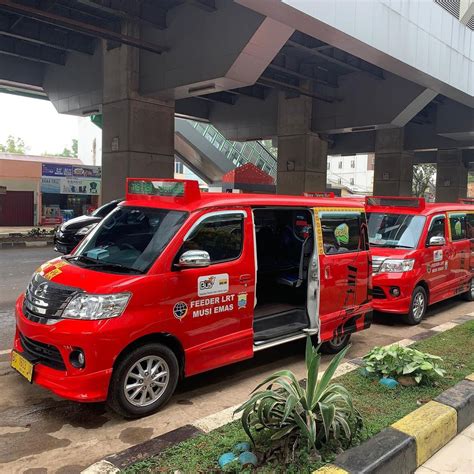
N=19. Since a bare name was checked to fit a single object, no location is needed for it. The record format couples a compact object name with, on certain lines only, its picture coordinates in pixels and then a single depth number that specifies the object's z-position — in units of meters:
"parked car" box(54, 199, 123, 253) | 9.96
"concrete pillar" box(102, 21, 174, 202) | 14.63
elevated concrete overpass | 11.70
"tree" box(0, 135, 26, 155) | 86.88
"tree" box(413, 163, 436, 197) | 49.01
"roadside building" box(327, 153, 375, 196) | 78.25
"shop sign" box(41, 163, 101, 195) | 27.31
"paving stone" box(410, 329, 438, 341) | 6.21
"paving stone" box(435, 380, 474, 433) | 3.76
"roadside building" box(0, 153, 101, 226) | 26.61
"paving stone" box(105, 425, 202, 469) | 3.00
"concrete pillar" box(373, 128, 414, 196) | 25.14
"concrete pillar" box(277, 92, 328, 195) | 20.33
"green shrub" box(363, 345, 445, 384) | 4.18
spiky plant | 2.96
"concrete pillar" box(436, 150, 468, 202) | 30.52
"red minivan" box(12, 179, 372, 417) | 3.65
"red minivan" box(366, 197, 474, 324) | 7.16
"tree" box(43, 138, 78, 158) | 101.87
